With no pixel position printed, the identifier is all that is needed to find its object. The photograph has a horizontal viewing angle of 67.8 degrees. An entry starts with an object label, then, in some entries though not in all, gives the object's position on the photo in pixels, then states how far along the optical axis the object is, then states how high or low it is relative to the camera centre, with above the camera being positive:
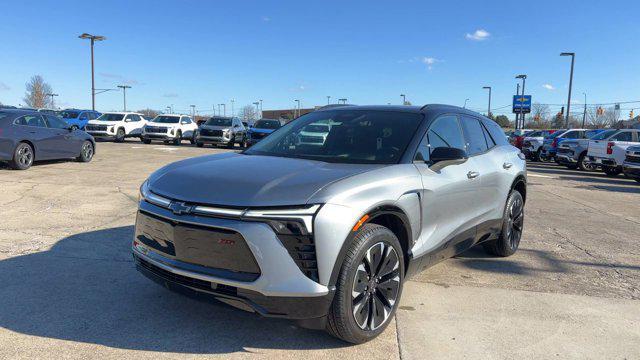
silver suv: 2.82 -0.60
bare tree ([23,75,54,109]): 82.23 +4.06
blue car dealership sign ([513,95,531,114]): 64.31 +4.05
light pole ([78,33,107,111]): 36.34 +6.26
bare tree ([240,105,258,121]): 110.68 +2.97
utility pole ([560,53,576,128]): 33.96 +4.29
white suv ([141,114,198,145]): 25.83 -0.40
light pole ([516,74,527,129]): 51.34 +6.18
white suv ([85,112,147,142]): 25.80 -0.31
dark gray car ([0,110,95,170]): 11.21 -0.56
